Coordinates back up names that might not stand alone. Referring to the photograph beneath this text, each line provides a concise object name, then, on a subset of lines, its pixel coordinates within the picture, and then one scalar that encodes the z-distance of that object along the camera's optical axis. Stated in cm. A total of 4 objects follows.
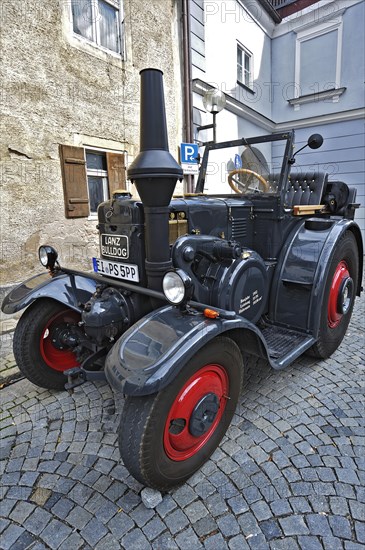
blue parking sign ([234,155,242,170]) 368
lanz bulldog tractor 165
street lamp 650
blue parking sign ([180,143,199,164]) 627
